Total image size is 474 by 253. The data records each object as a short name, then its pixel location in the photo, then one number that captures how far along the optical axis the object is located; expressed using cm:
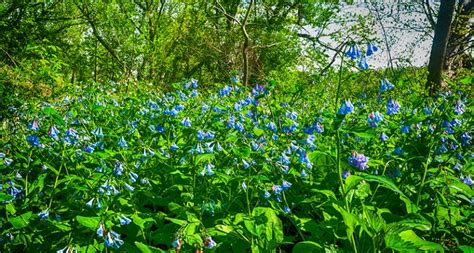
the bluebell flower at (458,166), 246
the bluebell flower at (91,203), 216
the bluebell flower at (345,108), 190
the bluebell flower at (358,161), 232
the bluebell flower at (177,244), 167
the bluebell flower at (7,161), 282
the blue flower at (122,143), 273
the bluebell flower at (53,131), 262
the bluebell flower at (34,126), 268
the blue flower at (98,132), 294
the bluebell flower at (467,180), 232
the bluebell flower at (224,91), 406
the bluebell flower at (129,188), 233
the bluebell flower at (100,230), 188
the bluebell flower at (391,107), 289
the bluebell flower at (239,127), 326
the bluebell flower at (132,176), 243
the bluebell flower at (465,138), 254
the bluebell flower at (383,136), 281
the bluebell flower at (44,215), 224
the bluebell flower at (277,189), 232
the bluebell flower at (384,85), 245
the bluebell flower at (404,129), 277
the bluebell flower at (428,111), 303
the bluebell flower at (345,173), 251
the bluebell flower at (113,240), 190
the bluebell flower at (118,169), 233
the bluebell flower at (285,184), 241
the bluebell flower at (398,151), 259
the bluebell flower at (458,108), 258
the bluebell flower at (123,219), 195
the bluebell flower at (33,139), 260
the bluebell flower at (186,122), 306
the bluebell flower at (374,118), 245
